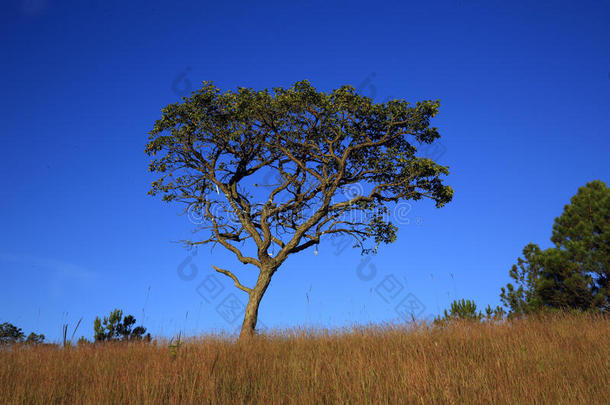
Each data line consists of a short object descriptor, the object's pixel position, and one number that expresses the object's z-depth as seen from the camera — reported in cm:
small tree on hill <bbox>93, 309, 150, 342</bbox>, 1809
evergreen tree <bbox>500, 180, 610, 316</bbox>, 1386
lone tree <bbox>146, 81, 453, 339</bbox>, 1581
